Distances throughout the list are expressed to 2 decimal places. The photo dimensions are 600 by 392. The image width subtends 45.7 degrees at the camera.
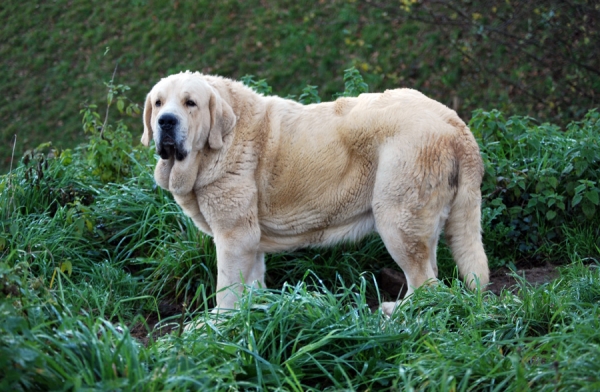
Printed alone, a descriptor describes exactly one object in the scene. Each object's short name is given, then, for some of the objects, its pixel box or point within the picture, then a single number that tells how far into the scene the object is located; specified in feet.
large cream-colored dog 15.38
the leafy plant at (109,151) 20.58
